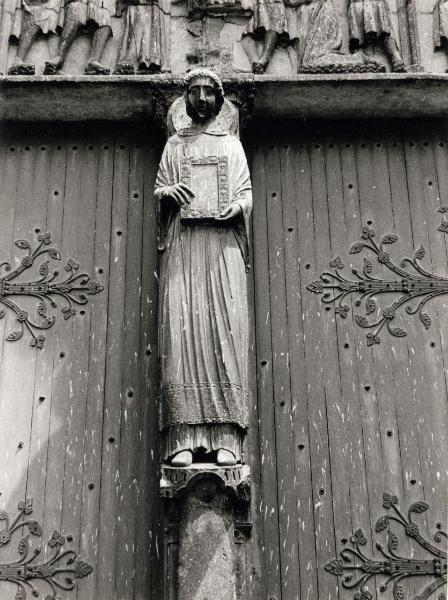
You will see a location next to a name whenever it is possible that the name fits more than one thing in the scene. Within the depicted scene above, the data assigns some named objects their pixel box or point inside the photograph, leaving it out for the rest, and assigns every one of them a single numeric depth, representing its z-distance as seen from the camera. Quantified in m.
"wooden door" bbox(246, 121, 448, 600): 5.79
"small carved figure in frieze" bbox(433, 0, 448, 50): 6.88
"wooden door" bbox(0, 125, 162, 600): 5.75
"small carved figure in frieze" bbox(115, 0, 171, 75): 6.71
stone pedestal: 5.07
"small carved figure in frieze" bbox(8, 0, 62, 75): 6.85
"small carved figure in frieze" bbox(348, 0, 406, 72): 6.80
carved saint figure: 5.38
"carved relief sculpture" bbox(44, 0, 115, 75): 6.79
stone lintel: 6.58
